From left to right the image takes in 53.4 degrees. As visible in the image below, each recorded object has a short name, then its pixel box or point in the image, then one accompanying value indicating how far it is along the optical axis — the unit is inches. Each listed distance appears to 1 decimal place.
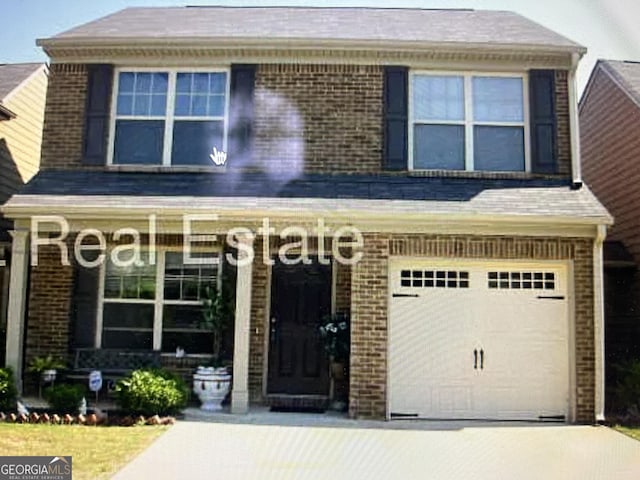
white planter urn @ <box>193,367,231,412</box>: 341.4
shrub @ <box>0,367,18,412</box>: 317.1
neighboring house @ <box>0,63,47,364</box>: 439.8
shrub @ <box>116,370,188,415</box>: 312.5
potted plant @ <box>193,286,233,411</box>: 341.7
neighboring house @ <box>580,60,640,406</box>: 437.4
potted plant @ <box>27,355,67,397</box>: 348.5
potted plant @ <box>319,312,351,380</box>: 346.0
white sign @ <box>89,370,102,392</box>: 339.6
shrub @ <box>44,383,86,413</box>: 320.8
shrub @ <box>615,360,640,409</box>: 355.3
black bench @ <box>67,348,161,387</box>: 366.0
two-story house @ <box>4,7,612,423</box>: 332.8
